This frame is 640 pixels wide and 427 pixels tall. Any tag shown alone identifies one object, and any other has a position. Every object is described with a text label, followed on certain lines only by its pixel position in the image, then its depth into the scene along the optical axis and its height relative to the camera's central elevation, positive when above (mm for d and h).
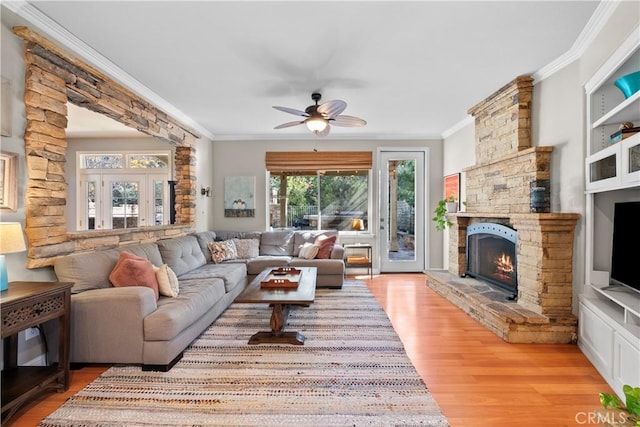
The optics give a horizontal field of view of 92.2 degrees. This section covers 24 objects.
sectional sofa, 2330 -829
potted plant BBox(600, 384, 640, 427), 1166 -755
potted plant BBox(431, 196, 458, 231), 4953 +32
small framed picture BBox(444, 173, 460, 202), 5195 +437
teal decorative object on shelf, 2070 +882
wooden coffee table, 2689 -793
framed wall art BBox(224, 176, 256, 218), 5953 +276
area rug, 1835 -1231
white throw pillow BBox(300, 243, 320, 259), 4992 -674
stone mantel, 2717 -44
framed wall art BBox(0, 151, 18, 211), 2078 +181
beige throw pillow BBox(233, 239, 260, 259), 5055 -646
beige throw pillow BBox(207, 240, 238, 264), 4715 -660
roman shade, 5863 +954
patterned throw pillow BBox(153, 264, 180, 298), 2855 -692
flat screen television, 2080 -233
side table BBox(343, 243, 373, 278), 5484 -864
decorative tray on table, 3072 -747
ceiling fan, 3086 +1014
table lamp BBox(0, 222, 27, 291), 1796 -206
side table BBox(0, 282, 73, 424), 1725 -780
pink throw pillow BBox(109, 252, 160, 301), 2662 -576
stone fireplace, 2816 -206
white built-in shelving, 1977 -15
